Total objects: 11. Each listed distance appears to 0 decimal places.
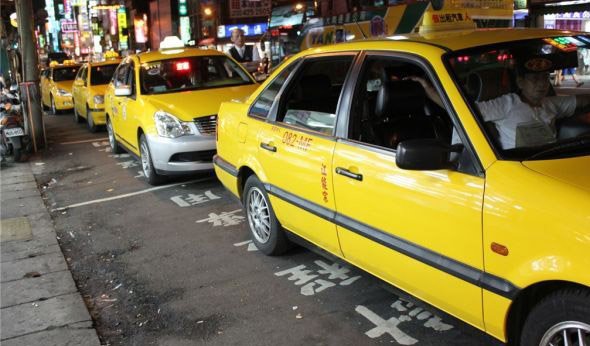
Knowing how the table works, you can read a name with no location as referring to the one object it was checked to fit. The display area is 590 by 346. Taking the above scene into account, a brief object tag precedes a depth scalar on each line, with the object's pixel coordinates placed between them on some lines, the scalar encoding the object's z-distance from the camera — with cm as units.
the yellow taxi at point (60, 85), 1786
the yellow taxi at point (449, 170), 241
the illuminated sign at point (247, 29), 2950
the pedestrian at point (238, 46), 1182
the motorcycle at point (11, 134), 994
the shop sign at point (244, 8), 2875
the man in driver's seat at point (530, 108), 289
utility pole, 1104
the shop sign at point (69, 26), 6699
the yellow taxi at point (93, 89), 1275
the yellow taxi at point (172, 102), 707
